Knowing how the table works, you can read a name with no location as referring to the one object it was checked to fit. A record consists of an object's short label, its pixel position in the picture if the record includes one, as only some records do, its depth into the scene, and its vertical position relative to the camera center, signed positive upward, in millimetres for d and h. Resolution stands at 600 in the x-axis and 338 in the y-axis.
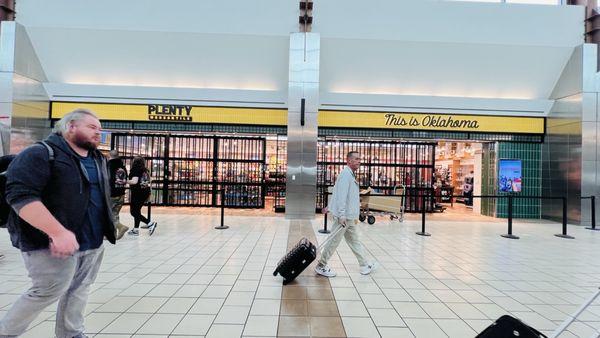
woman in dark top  6348 -423
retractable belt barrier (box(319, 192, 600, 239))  7043 -1195
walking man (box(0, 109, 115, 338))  1660 -293
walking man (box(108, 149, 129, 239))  5547 -283
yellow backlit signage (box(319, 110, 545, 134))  9625 +1675
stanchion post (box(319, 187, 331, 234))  7027 -1262
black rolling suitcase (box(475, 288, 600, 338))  1870 -910
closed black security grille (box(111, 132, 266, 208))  10974 +158
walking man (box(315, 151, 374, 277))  4043 -490
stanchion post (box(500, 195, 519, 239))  7065 -983
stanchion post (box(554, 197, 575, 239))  7176 -1104
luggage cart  8805 -863
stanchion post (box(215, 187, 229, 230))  7238 -1154
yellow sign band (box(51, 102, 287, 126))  9531 +1711
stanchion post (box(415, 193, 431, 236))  7066 -1220
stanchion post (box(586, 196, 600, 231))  8059 -810
